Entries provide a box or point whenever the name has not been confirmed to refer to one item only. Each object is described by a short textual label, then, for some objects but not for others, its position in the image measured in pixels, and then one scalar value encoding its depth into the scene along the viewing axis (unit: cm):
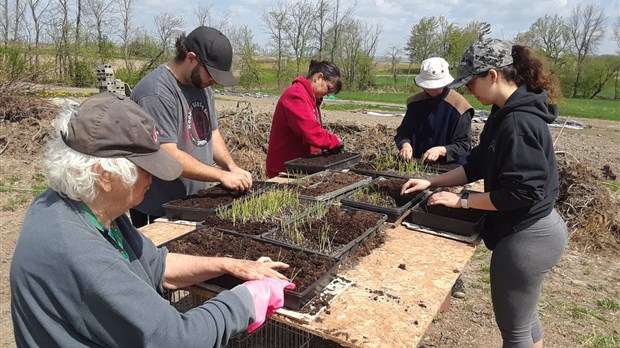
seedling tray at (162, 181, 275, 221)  262
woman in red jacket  386
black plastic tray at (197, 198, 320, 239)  233
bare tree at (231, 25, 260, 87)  3000
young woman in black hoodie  198
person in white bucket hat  355
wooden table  158
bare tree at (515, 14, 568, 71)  4182
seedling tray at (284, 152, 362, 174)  394
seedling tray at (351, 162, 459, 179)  357
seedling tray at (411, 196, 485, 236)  251
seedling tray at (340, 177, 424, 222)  269
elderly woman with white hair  110
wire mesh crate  268
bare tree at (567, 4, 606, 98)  4069
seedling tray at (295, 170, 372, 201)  299
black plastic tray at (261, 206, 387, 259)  209
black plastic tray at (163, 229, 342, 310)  169
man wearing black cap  262
